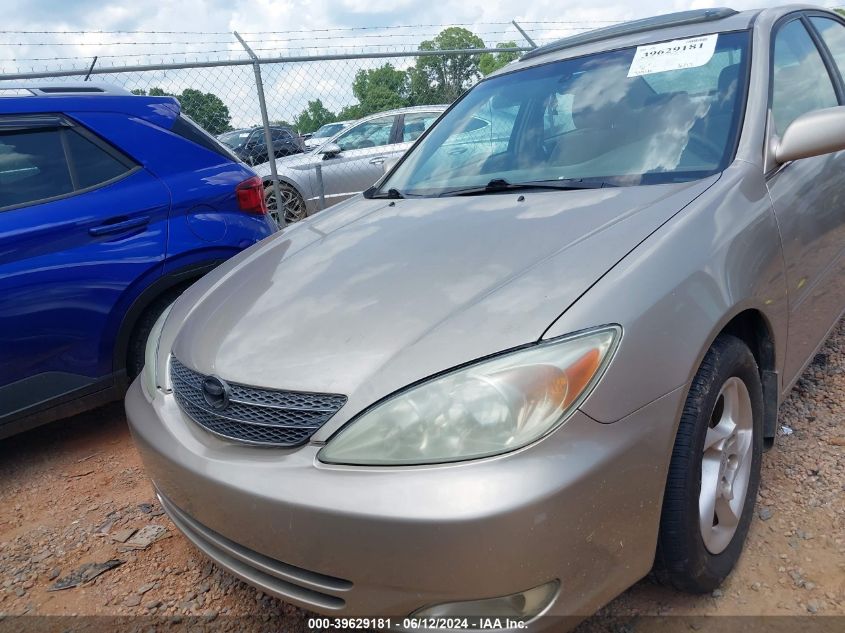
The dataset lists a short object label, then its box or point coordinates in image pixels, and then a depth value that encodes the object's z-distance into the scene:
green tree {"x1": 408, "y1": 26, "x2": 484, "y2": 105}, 9.44
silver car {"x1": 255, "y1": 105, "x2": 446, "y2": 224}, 8.26
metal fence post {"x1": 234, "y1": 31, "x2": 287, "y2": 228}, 5.68
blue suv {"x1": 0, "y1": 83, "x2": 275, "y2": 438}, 2.82
